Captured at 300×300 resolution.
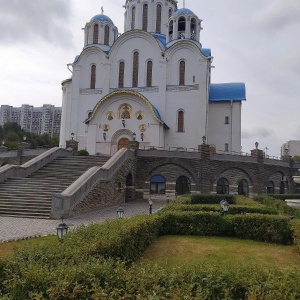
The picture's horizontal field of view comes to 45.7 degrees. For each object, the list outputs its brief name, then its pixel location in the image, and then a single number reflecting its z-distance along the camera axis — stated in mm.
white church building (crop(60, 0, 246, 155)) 35000
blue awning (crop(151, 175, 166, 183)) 27705
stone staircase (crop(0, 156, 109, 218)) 17145
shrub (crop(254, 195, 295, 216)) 16406
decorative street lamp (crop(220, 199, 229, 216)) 13162
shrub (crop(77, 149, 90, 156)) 29538
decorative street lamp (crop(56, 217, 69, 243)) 8469
